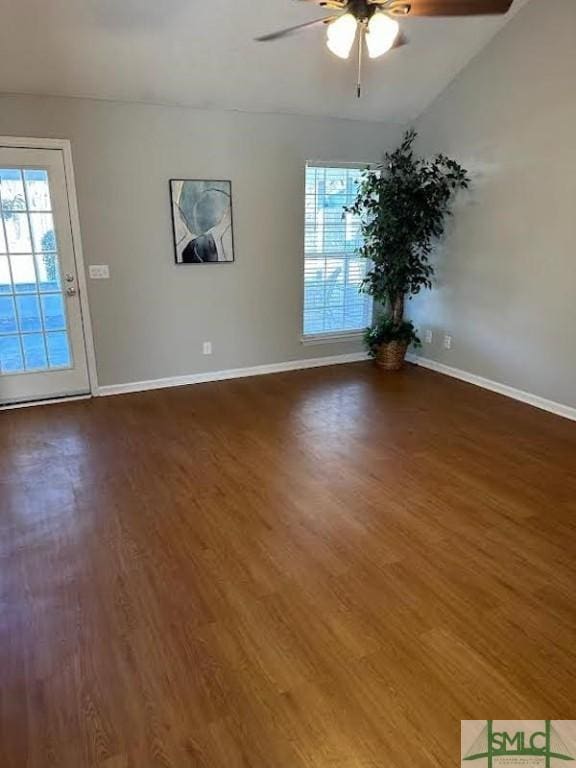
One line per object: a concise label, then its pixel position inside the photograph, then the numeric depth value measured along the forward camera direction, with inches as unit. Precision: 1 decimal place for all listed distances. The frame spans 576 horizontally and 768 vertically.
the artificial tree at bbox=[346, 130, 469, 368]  187.9
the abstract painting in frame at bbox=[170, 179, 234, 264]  178.5
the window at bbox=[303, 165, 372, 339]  202.7
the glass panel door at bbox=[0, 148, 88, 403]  159.2
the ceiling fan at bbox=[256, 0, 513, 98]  91.1
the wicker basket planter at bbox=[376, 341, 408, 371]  211.0
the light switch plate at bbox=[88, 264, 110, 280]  172.7
